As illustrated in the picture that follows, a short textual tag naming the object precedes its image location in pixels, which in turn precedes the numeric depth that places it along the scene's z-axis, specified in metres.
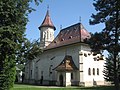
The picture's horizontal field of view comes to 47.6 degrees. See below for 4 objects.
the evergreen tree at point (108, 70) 23.56
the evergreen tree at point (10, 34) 12.20
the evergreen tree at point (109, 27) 14.41
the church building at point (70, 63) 27.08
